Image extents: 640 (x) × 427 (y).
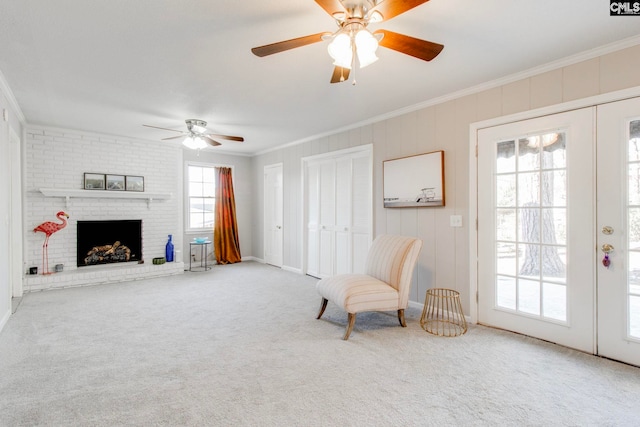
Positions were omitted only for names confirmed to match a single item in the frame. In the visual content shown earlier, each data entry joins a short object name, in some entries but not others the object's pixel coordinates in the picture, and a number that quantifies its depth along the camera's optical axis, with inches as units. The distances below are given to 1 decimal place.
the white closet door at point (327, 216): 205.3
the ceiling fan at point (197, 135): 176.9
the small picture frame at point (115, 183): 218.1
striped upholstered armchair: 117.5
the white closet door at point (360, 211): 179.7
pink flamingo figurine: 190.4
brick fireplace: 193.9
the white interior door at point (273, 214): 257.8
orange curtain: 266.4
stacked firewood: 212.7
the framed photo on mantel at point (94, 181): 210.2
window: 261.7
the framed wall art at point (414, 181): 142.2
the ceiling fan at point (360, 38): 65.3
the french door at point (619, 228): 95.1
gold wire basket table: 123.6
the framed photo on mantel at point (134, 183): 225.0
